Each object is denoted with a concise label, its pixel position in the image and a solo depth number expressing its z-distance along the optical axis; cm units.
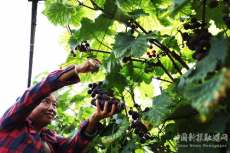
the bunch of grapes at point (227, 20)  59
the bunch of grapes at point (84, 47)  127
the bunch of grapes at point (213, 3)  62
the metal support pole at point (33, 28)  199
